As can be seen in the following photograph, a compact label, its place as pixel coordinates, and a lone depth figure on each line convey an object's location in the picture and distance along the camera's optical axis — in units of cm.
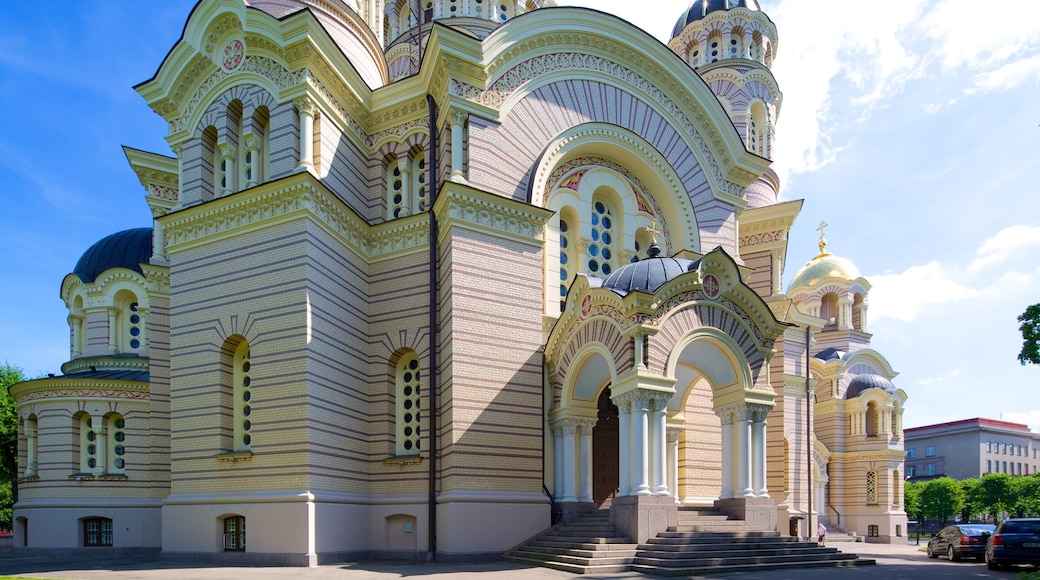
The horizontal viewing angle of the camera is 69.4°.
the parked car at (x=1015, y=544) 1582
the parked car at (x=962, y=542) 2092
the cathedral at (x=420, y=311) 1658
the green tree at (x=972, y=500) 6019
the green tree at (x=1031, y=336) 1495
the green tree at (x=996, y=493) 5803
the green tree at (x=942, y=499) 6156
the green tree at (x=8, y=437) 3300
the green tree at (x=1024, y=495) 5681
